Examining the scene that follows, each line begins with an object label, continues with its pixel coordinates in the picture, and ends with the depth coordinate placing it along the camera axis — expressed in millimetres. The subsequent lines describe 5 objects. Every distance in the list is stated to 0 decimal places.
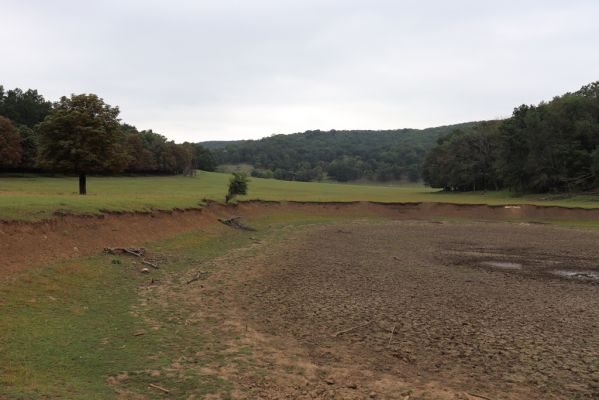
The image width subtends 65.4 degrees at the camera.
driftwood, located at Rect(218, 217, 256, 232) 35803
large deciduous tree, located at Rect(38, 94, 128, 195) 40344
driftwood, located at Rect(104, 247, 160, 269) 19581
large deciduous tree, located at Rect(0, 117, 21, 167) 74125
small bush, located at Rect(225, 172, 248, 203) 42656
